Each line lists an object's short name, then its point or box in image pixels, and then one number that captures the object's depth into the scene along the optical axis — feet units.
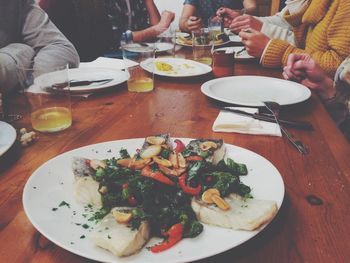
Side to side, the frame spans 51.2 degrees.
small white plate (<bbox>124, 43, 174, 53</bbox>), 5.36
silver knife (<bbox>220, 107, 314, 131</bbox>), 3.69
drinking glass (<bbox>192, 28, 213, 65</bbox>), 6.22
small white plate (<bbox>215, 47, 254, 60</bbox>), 6.57
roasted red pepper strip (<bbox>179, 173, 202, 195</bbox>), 2.30
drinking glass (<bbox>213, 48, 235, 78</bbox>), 5.37
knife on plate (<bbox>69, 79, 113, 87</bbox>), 4.89
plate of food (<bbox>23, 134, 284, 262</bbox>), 1.92
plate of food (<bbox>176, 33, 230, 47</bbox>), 7.65
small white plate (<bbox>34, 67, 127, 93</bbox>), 4.79
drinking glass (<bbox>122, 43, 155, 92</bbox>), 5.00
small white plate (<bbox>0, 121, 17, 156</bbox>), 3.02
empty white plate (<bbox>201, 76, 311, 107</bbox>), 4.39
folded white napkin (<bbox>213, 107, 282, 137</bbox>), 3.55
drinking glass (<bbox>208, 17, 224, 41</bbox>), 8.13
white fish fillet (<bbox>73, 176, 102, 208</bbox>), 2.35
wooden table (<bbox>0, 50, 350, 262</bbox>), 2.03
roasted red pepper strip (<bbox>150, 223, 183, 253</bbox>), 1.92
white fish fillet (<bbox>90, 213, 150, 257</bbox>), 1.84
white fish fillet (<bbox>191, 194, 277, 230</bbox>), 2.01
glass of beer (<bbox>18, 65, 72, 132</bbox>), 3.70
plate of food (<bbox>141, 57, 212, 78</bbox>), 5.28
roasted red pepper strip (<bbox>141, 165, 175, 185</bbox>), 2.34
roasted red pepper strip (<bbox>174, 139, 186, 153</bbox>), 2.97
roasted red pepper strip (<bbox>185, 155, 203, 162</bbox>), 2.60
